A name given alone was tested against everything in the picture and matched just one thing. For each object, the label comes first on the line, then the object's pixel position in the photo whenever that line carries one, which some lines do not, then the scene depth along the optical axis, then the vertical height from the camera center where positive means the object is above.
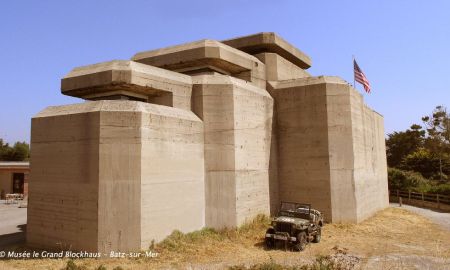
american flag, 21.38 +5.54
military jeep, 12.71 -2.50
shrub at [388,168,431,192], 33.09 -1.87
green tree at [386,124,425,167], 52.75 +2.93
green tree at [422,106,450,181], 42.56 +3.35
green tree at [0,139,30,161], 61.16 +2.64
